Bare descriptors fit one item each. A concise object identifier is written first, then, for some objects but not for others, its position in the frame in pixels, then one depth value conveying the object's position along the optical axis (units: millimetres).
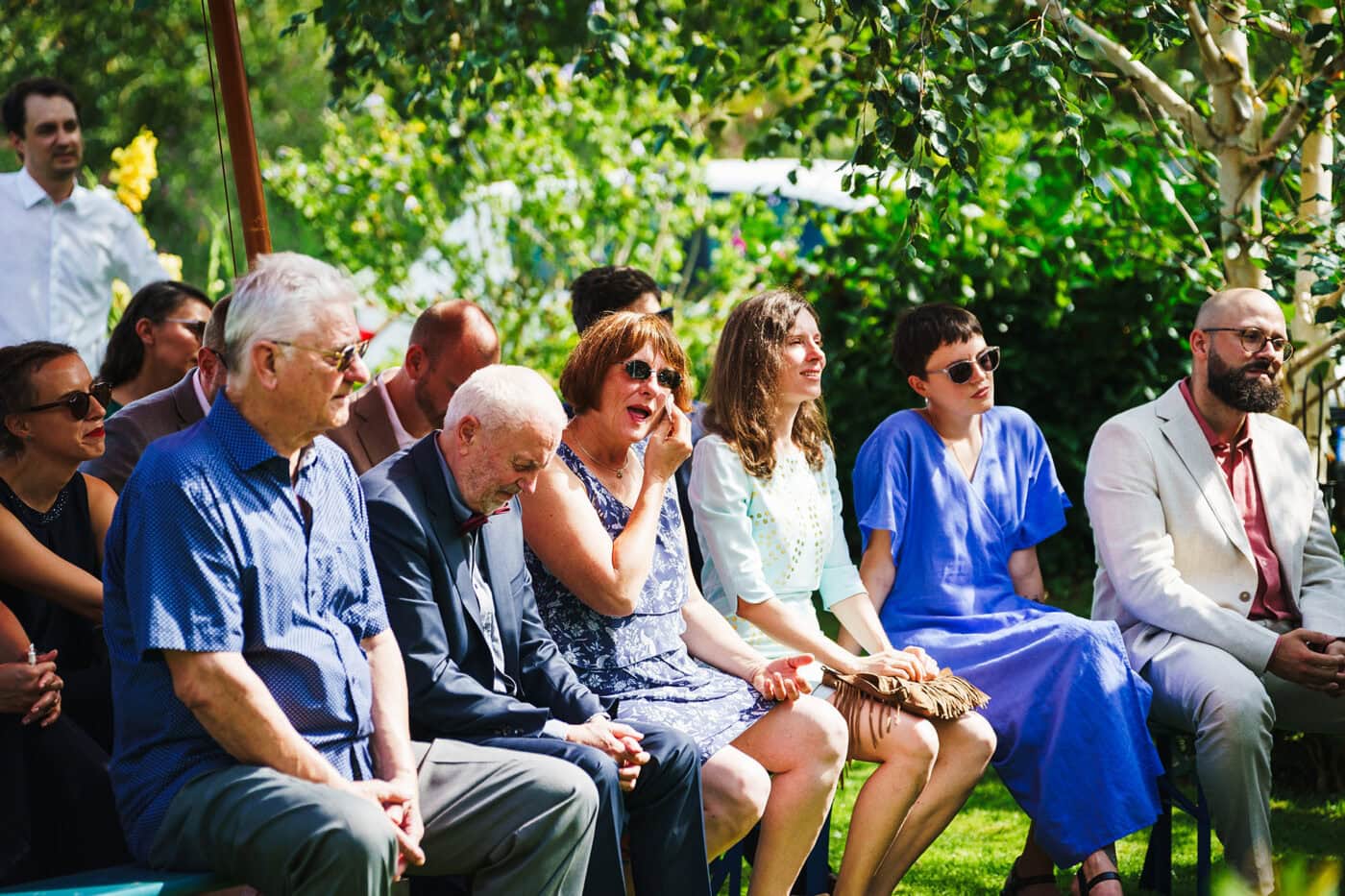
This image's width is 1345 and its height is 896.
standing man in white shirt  5969
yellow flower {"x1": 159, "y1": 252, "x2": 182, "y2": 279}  8562
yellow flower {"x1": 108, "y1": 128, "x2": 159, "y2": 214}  8086
